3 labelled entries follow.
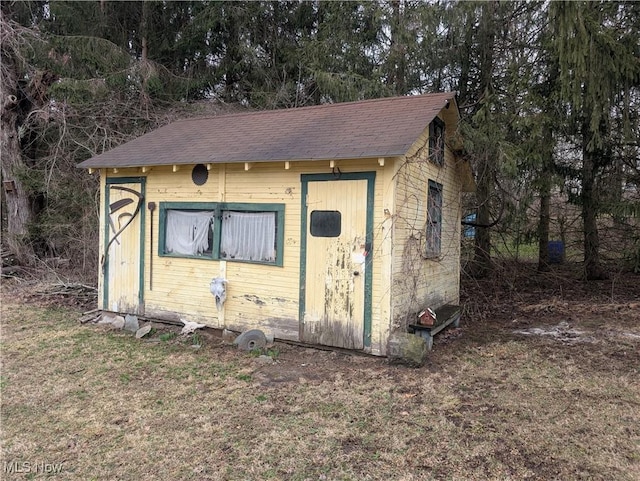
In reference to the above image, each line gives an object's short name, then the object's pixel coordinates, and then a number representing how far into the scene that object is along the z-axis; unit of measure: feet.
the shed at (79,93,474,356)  18.94
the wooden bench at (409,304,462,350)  20.01
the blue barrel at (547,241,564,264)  44.22
